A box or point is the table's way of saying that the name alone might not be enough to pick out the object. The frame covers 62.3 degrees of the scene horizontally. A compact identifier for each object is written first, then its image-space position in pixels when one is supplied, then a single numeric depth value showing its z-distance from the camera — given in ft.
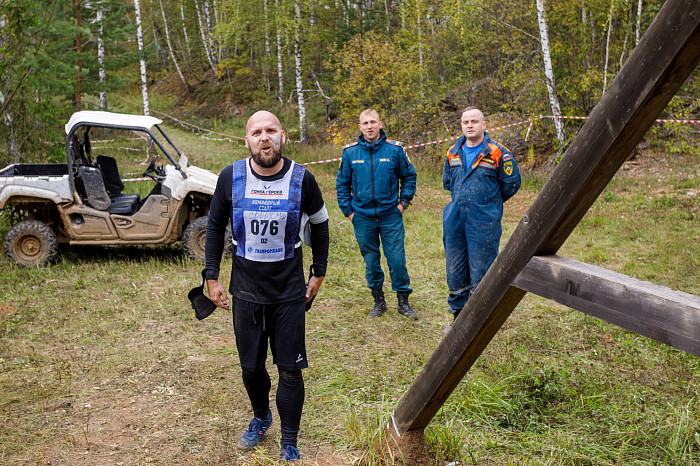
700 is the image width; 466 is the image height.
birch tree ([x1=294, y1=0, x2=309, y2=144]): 66.33
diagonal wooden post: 5.17
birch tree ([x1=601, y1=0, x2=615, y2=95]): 39.93
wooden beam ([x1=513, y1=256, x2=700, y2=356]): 5.16
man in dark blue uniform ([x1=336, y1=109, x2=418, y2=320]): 18.54
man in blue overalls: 15.38
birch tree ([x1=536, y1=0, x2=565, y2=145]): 42.57
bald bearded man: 10.30
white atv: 24.72
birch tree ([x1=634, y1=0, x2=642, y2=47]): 40.32
